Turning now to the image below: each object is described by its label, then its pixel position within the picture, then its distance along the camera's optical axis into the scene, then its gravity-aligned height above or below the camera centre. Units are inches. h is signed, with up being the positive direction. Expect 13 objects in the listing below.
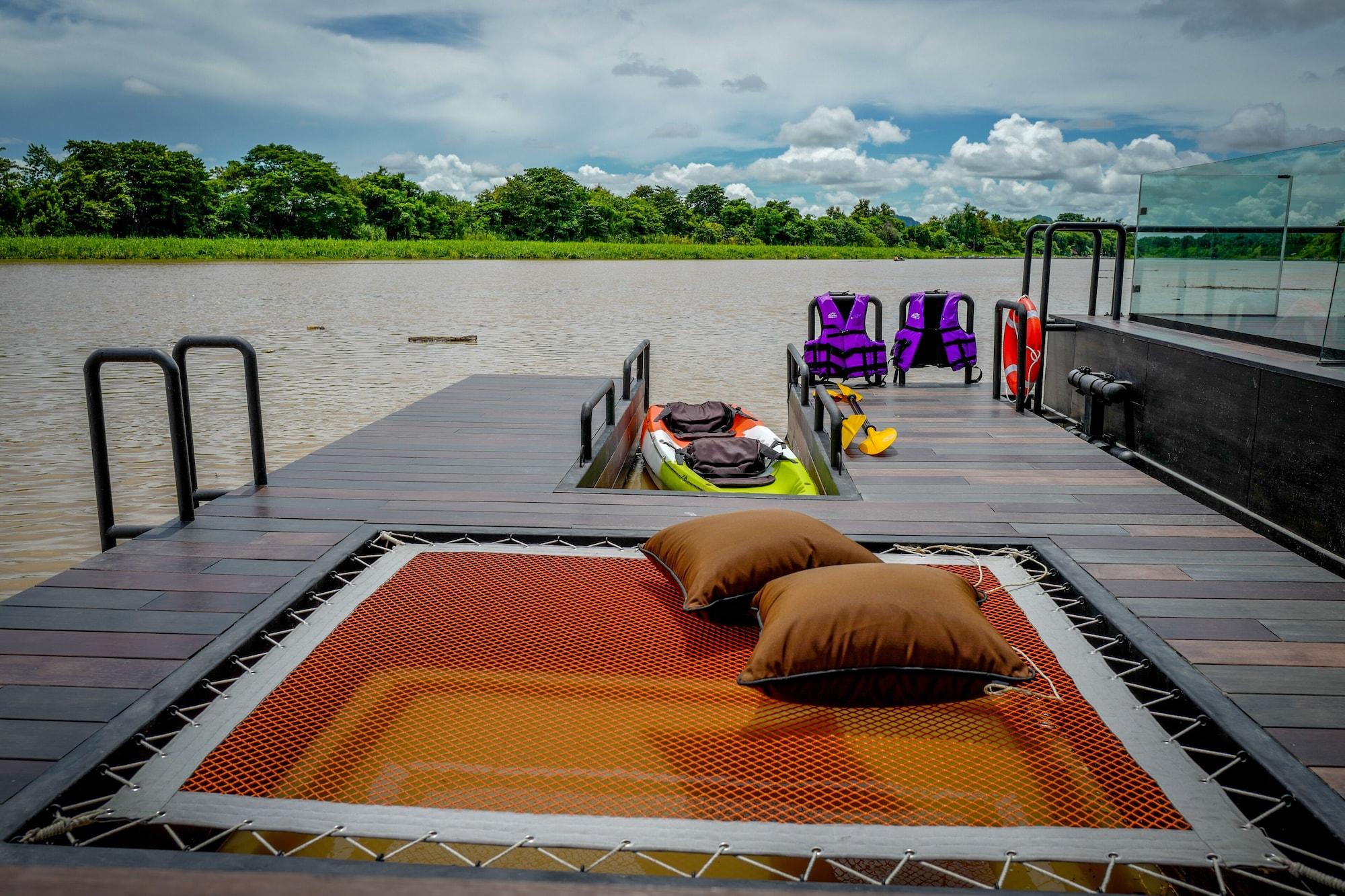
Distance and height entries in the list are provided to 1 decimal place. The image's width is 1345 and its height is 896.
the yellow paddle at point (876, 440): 176.9 -31.5
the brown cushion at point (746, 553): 90.7 -27.9
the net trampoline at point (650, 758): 60.1 -35.5
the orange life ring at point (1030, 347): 223.1 -17.6
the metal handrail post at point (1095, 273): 232.5 +0.7
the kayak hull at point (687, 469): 182.1 -40.0
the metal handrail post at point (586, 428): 169.3 -28.3
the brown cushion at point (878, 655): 75.0 -30.6
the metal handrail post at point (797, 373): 222.5 -26.0
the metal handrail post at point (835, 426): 164.9 -26.8
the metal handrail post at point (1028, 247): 249.0 +7.8
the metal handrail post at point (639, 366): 236.2 -26.2
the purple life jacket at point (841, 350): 281.6 -23.0
